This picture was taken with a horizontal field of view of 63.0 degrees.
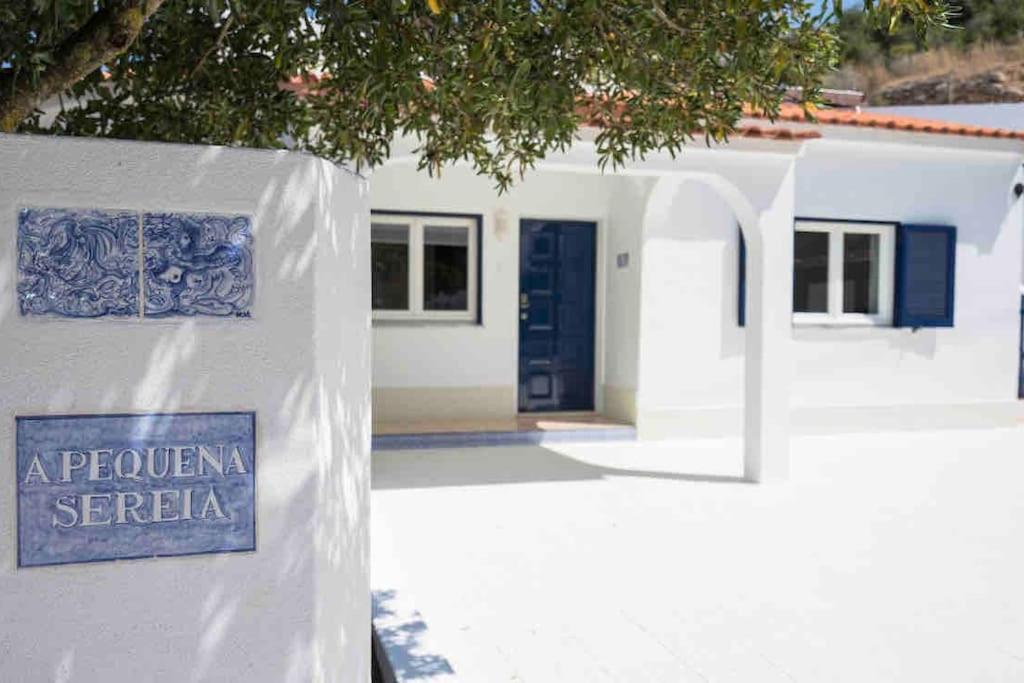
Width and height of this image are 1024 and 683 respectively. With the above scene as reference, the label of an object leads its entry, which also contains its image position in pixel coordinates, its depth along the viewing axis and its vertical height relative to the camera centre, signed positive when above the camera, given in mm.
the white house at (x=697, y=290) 9109 +365
